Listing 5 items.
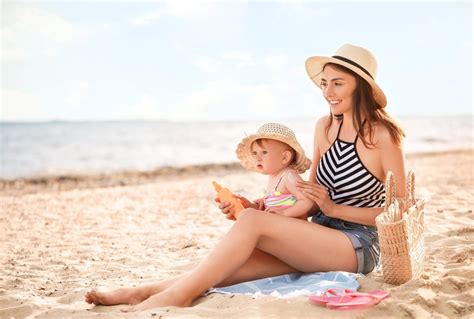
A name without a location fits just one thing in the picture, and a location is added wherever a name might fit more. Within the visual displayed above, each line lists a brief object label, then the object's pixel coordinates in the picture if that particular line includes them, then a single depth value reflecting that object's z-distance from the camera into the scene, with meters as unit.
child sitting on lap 3.80
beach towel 3.40
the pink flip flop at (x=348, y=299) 3.05
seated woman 3.41
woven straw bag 3.32
